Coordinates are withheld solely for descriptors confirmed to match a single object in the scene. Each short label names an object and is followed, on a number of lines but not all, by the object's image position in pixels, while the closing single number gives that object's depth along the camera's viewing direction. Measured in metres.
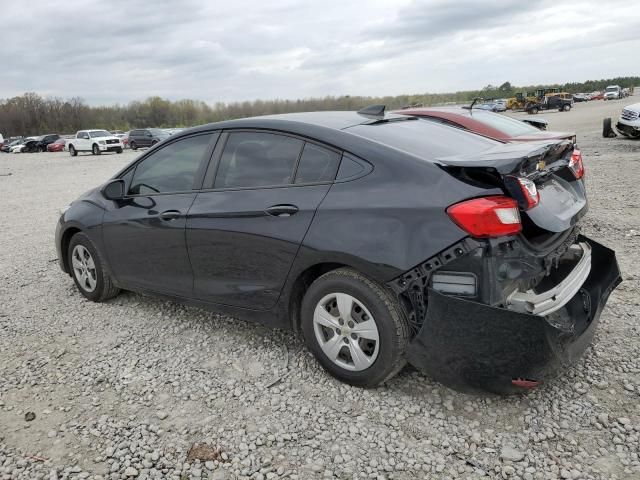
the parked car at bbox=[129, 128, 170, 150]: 38.28
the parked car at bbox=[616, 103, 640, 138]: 15.47
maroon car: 7.14
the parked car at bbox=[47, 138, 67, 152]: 45.97
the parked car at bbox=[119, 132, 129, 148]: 39.88
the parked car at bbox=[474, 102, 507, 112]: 60.39
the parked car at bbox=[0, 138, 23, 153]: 50.85
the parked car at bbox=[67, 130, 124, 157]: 36.06
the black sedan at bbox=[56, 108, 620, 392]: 2.57
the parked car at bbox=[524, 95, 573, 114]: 55.25
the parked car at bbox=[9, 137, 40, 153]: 48.94
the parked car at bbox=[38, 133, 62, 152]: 48.94
